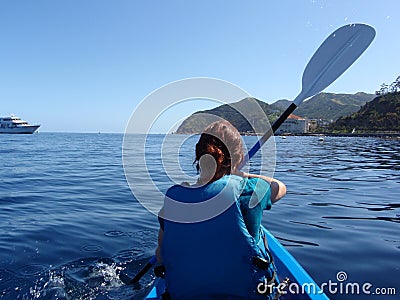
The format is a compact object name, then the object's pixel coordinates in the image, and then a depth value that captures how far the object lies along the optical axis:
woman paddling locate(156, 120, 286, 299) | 2.36
